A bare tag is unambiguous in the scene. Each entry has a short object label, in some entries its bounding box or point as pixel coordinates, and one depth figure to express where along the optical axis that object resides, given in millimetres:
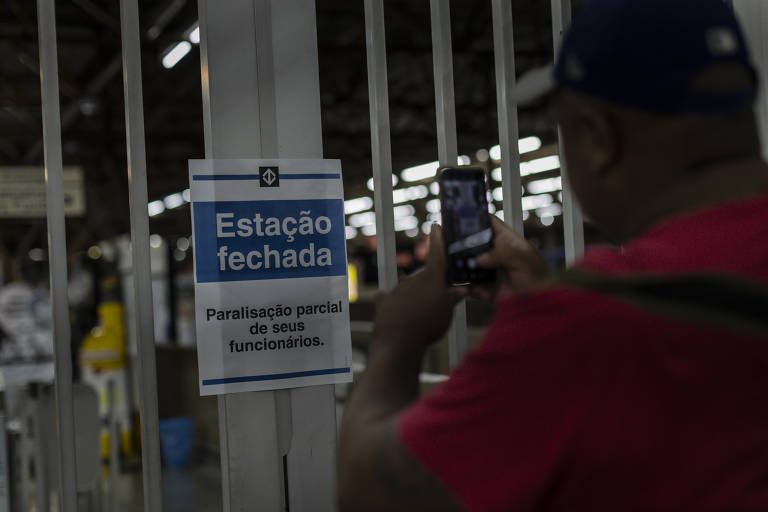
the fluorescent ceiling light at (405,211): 20673
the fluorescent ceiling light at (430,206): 17936
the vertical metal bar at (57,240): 1601
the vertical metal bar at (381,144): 1855
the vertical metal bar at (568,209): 2055
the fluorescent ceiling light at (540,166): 10212
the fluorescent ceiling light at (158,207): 19078
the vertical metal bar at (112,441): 6332
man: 797
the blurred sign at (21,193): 8148
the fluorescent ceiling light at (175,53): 5963
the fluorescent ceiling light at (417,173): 10617
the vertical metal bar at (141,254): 1650
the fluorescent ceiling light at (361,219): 22059
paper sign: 1698
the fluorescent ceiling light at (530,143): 9932
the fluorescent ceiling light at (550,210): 21512
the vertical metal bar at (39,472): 3537
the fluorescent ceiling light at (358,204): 18466
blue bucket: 8961
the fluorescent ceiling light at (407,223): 23384
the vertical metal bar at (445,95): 1919
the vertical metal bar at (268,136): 1758
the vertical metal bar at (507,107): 2000
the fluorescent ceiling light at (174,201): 17134
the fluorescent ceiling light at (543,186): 14841
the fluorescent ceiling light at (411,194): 16219
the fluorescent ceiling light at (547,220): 24806
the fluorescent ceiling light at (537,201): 18370
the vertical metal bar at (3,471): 2074
